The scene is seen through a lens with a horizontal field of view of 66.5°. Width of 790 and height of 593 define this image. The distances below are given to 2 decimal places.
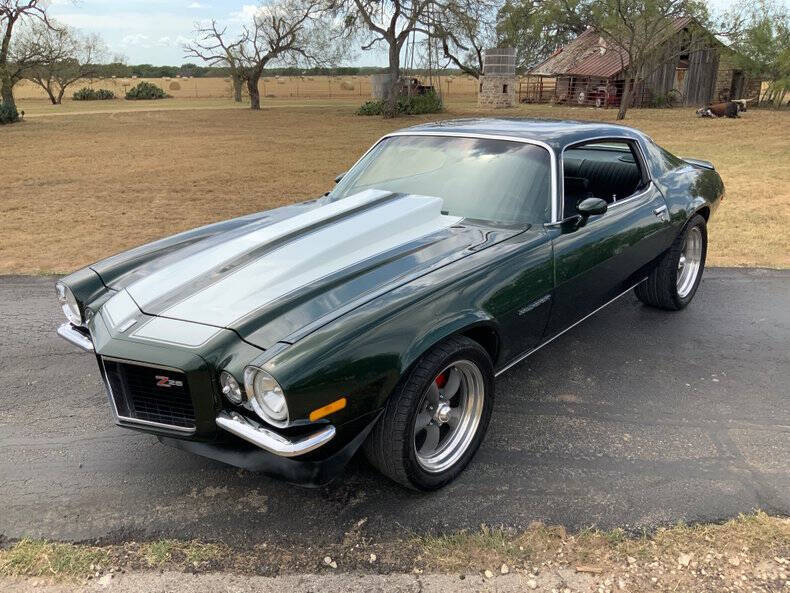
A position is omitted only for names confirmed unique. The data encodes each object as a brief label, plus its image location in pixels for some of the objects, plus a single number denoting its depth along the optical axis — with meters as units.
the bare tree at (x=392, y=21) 29.22
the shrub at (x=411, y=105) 32.91
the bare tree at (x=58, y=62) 35.53
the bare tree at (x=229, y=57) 40.59
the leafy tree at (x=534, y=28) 28.03
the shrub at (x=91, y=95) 54.88
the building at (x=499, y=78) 36.66
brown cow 26.77
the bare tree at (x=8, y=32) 29.78
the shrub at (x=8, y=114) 27.75
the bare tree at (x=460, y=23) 28.92
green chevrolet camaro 2.29
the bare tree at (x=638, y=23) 24.23
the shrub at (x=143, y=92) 56.53
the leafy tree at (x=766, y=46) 31.58
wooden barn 35.16
